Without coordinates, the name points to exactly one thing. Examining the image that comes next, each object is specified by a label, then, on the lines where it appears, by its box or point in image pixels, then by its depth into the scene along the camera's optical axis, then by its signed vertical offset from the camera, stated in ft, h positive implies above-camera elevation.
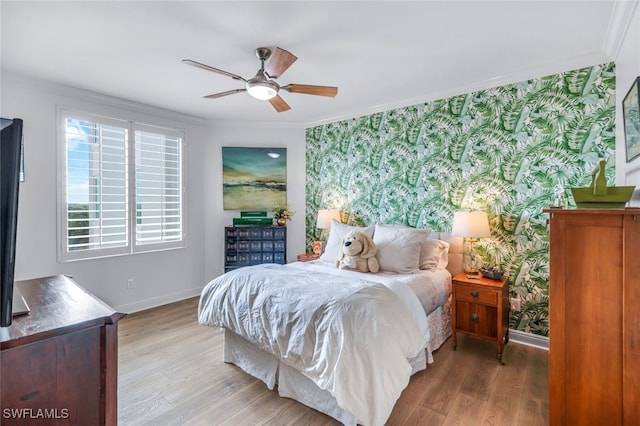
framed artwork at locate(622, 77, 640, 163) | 5.98 +1.99
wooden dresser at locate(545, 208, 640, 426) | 4.74 -1.77
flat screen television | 2.63 +0.20
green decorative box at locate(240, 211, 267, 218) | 14.39 -0.06
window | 10.88 +1.03
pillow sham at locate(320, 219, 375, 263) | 11.12 -1.02
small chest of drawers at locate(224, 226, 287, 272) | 14.11 -1.55
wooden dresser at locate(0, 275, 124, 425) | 2.83 -1.59
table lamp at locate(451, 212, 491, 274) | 9.23 -0.39
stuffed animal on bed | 9.57 -1.36
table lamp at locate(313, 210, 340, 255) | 13.48 -0.24
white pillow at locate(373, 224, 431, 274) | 9.48 -1.18
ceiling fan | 6.91 +3.46
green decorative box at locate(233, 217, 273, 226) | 14.20 -0.39
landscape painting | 14.90 +1.79
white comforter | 5.27 -2.41
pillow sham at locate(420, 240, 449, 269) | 9.88 -1.43
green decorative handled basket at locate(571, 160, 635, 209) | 5.27 +0.34
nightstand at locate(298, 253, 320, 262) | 13.24 -2.03
